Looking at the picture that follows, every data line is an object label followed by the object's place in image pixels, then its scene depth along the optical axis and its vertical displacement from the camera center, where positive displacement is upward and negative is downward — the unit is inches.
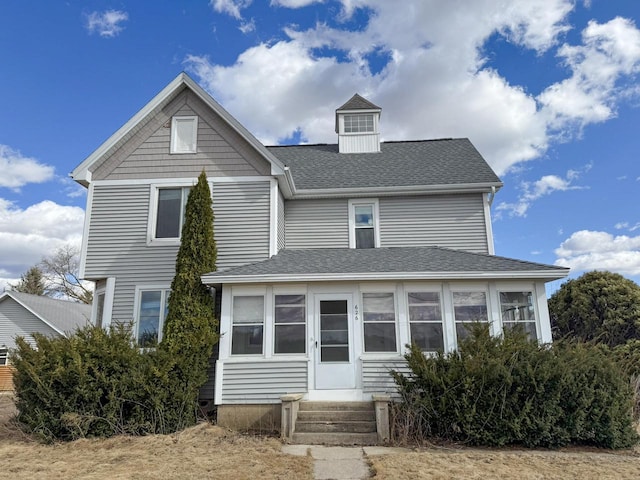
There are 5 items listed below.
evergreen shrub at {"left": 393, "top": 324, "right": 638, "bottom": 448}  251.6 -44.9
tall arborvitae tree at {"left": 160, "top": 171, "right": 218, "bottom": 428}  301.0 +18.2
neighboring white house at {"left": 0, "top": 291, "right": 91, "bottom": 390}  832.3 +33.3
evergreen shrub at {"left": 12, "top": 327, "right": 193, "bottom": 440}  271.0 -36.9
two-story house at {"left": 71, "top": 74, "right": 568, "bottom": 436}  322.0 +85.9
